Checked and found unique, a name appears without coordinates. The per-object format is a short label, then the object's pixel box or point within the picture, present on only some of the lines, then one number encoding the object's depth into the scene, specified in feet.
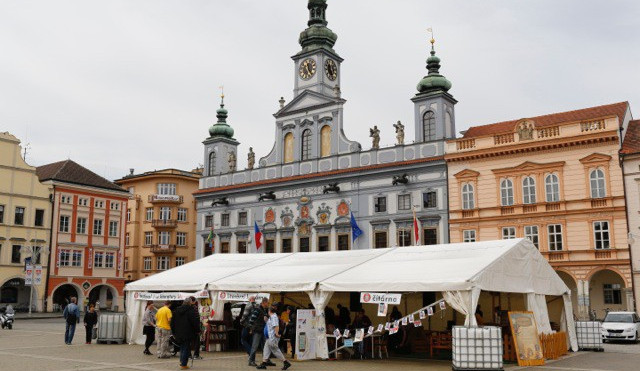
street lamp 153.47
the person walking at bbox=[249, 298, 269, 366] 53.31
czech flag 151.53
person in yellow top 59.00
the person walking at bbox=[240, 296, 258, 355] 54.24
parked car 82.74
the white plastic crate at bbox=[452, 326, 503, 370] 48.44
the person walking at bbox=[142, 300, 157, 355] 63.52
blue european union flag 137.49
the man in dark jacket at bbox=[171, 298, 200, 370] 50.60
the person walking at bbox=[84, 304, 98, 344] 75.22
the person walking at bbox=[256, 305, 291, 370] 52.54
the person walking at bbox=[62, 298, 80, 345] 72.84
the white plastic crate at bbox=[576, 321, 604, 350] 67.41
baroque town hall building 134.92
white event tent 54.03
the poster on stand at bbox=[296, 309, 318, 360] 58.59
